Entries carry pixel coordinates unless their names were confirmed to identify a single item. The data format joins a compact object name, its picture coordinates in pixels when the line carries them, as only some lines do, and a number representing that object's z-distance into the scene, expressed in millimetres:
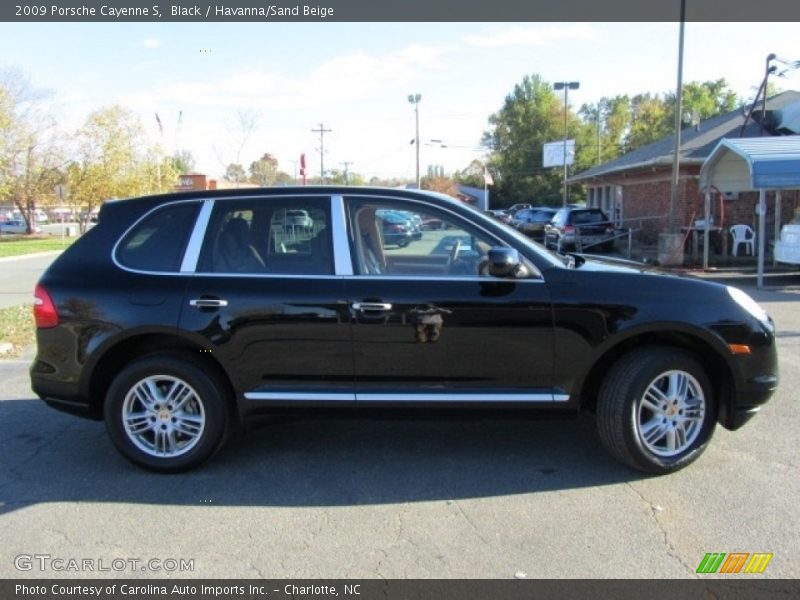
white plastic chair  19328
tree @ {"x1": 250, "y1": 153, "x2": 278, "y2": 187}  49406
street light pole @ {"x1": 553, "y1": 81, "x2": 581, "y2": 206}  41531
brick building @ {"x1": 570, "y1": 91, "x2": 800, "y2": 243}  21317
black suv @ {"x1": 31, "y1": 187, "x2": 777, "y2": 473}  3965
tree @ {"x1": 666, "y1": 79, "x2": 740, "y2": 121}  69938
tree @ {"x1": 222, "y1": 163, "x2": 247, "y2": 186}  33806
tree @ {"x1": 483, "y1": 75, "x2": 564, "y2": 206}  64438
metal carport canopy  13750
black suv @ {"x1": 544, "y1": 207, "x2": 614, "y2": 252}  22344
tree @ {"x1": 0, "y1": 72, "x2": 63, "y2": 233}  40553
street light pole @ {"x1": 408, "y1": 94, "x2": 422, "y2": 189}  54188
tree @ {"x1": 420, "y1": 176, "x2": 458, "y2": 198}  78244
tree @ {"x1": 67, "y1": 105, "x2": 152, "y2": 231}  43562
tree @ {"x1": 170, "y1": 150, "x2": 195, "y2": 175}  60844
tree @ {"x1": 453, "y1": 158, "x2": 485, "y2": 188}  81688
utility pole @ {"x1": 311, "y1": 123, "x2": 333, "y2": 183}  53712
